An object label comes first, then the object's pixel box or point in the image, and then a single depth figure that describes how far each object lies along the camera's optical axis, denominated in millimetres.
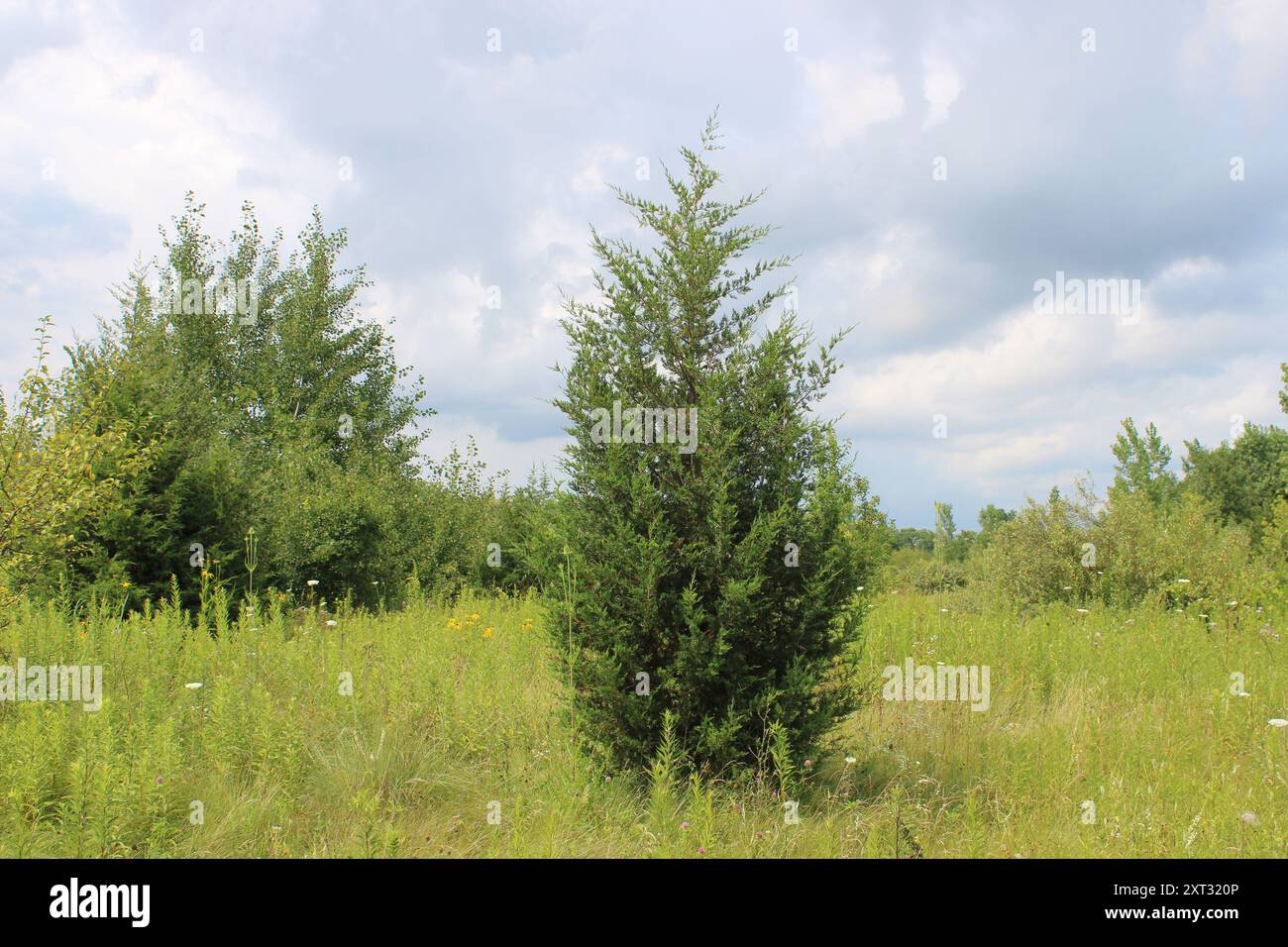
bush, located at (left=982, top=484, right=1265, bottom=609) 12953
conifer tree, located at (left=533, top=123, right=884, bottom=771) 4699
